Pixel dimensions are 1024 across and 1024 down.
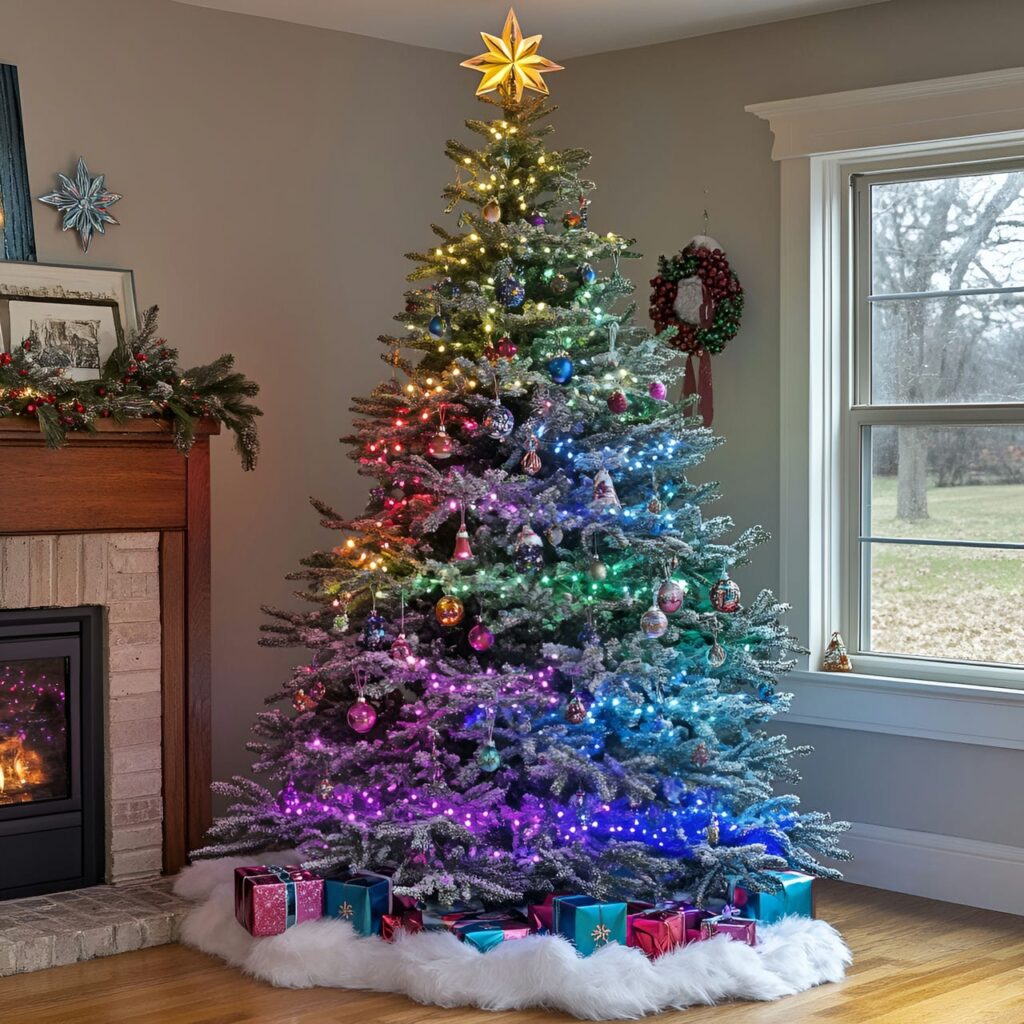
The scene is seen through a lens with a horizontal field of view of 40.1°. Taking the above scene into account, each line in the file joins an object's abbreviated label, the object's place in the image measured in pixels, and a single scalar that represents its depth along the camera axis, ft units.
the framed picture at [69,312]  12.90
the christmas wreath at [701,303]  14.65
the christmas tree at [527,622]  11.36
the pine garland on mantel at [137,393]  11.84
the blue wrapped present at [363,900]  11.31
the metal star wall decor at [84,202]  13.38
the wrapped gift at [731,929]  11.14
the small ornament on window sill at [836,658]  14.24
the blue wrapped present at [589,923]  10.85
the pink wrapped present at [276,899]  11.30
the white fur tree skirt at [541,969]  10.31
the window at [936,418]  13.42
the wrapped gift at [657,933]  10.89
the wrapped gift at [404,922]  11.12
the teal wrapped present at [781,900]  11.66
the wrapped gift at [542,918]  11.10
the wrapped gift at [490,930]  10.85
